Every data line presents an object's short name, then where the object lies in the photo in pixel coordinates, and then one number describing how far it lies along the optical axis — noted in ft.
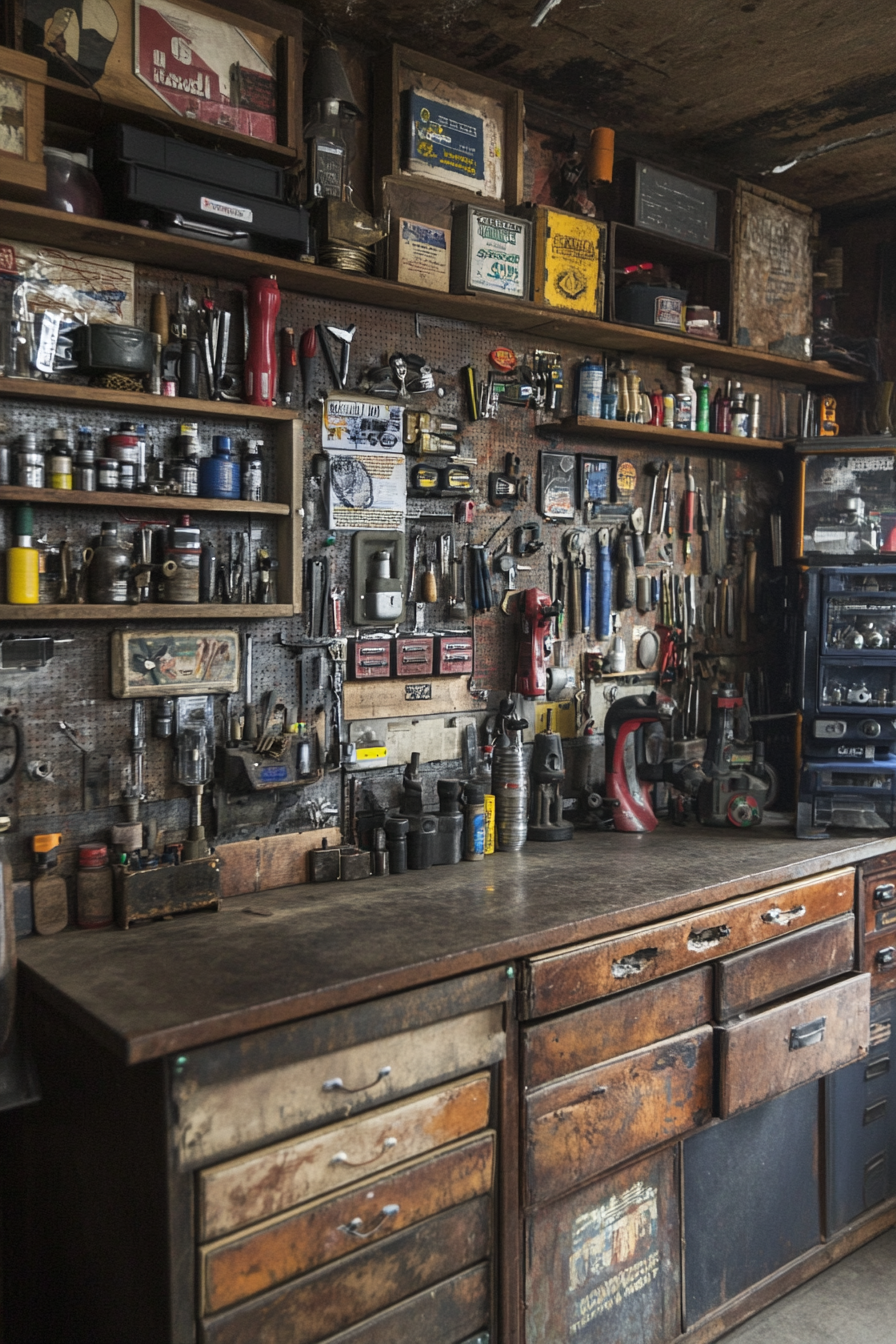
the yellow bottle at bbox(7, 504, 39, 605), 6.68
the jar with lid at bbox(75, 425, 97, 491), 6.94
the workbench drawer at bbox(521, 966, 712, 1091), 6.50
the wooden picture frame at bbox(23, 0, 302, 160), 6.46
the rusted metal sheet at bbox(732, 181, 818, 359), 10.49
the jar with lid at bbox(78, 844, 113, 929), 6.81
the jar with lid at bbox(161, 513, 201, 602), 7.30
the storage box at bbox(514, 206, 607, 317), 8.90
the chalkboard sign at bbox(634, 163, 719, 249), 9.73
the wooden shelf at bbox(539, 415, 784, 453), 9.55
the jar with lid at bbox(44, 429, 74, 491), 6.82
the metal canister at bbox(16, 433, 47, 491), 6.66
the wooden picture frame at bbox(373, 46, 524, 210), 8.14
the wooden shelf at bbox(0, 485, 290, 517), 6.54
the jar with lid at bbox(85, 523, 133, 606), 7.00
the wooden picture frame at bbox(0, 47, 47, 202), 6.06
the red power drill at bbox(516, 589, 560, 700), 9.41
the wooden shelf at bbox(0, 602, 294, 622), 6.56
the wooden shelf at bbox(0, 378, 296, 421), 6.54
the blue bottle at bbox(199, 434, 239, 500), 7.53
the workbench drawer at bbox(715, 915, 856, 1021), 7.64
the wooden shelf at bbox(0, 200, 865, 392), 6.57
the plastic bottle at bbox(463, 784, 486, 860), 8.66
